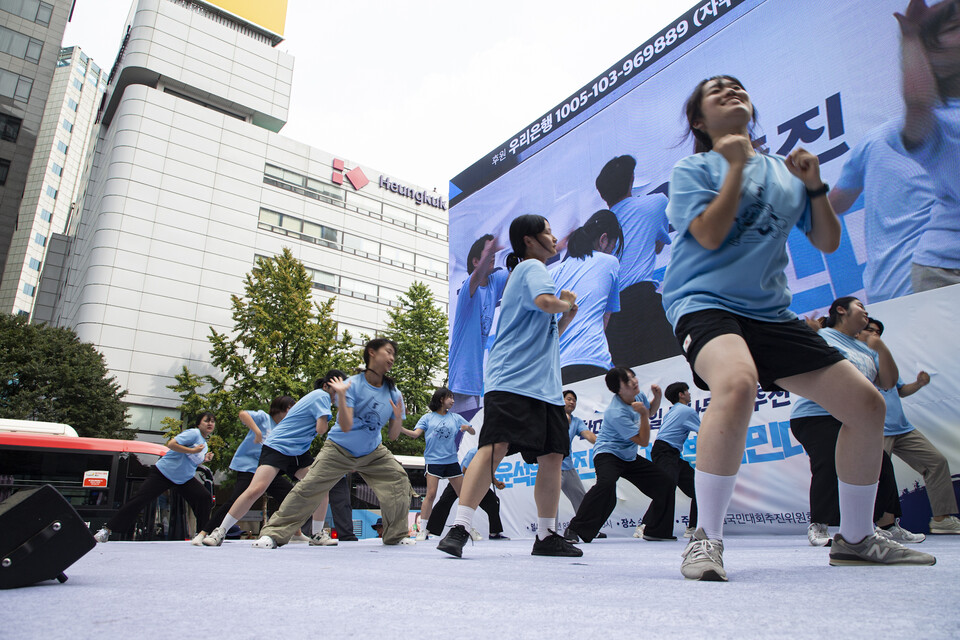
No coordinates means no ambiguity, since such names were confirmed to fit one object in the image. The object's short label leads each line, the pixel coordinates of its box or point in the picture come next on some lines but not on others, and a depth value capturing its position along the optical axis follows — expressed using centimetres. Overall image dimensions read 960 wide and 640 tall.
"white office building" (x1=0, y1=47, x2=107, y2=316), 4694
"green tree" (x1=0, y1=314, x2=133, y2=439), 1870
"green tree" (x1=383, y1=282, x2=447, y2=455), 2345
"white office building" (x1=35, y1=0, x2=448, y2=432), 2481
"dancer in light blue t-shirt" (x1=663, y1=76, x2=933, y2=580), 189
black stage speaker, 152
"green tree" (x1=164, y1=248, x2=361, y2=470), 1931
